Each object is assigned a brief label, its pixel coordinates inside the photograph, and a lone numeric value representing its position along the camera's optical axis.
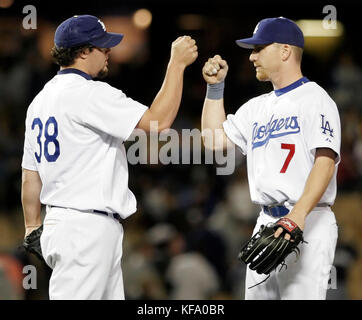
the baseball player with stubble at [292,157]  7.42
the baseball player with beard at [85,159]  7.18
